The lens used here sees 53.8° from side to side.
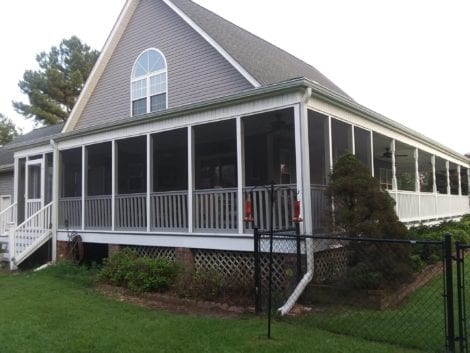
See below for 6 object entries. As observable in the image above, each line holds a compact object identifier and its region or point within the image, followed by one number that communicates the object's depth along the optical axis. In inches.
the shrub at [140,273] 379.2
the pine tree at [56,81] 1373.0
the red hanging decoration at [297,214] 322.0
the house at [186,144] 374.6
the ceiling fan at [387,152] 621.5
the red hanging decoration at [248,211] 329.2
